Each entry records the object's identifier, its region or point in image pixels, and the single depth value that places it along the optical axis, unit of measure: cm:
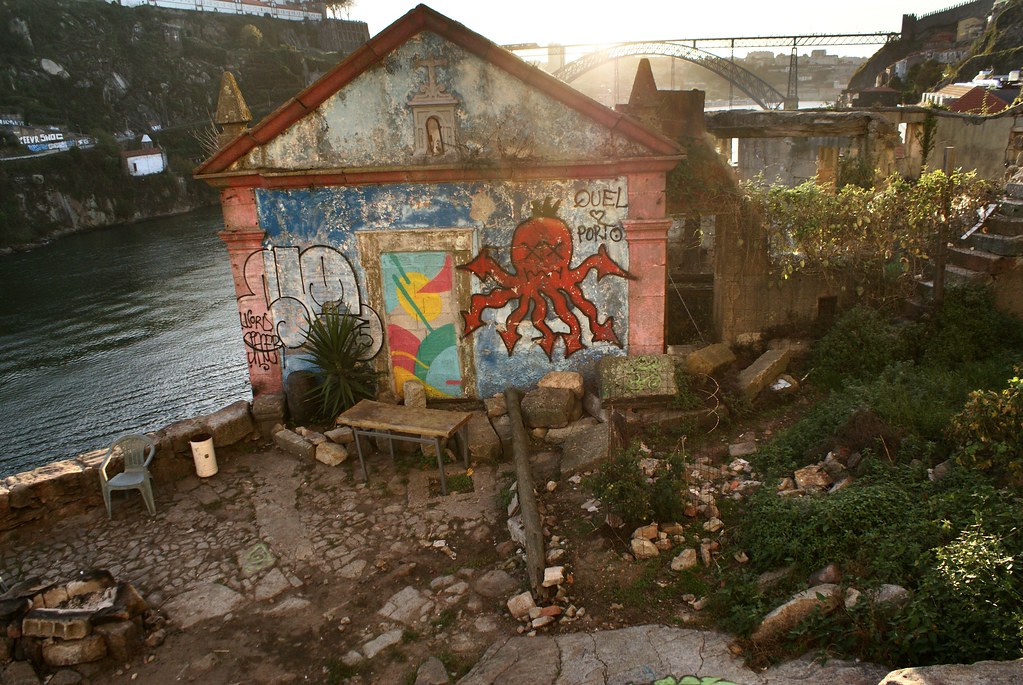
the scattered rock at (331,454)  890
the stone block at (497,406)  935
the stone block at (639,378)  911
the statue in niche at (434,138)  903
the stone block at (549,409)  900
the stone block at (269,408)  959
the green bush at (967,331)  897
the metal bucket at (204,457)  882
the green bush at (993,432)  582
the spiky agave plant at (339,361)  952
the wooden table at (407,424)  802
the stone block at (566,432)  882
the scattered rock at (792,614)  489
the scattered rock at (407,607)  614
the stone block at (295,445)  909
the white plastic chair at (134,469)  797
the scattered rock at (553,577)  597
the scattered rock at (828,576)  514
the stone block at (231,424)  922
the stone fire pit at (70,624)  584
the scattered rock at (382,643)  577
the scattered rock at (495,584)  629
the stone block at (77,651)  580
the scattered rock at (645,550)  625
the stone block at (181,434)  877
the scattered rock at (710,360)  949
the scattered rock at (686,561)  602
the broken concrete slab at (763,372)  912
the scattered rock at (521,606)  586
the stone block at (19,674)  575
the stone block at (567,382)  933
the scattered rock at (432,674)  529
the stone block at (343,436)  908
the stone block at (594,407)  902
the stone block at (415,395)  954
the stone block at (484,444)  855
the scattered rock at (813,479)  675
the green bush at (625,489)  650
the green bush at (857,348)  923
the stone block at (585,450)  791
